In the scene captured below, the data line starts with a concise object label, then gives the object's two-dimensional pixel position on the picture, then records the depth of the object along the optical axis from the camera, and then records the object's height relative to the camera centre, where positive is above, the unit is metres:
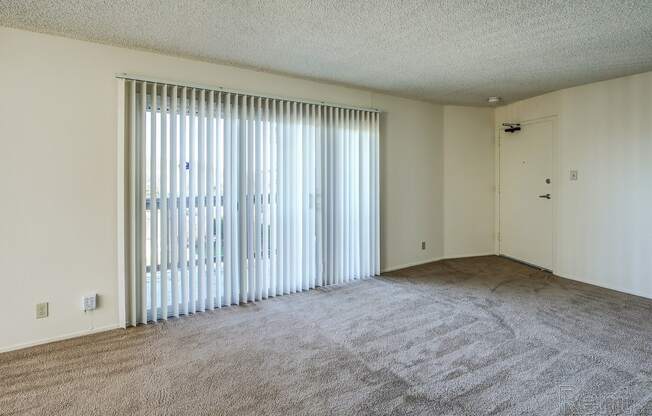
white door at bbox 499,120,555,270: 5.08 +0.18
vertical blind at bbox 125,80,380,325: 3.21 +0.13
